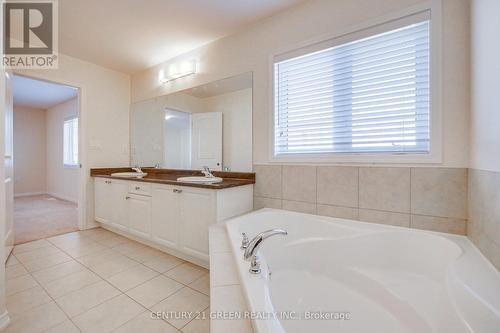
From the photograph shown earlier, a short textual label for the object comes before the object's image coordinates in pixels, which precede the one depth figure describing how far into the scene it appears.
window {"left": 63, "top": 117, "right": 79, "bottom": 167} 5.25
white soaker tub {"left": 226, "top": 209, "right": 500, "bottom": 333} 0.84
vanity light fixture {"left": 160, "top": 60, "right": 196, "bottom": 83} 2.74
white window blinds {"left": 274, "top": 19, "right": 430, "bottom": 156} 1.54
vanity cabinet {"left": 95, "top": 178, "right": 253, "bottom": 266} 1.96
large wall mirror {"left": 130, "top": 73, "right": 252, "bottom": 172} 2.35
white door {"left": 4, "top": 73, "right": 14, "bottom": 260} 2.07
